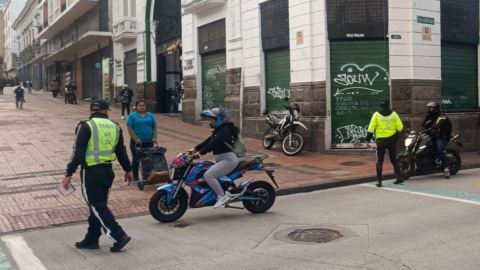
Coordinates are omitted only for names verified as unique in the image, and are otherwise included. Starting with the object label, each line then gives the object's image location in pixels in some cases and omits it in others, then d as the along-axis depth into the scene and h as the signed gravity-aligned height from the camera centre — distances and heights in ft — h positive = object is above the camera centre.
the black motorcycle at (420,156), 35.83 -3.45
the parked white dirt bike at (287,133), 45.96 -2.19
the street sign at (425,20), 45.75 +7.80
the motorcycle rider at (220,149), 24.49 -1.88
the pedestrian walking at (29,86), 145.23 +7.59
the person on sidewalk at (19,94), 93.35 +3.43
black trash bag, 31.86 -2.98
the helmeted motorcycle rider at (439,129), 35.94 -1.54
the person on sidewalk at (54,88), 125.80 +6.00
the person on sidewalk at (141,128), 32.40 -1.05
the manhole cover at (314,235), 20.55 -5.21
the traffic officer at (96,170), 19.34 -2.22
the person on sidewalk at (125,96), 73.82 +2.20
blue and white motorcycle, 24.22 -3.81
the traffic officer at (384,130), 33.81 -1.47
